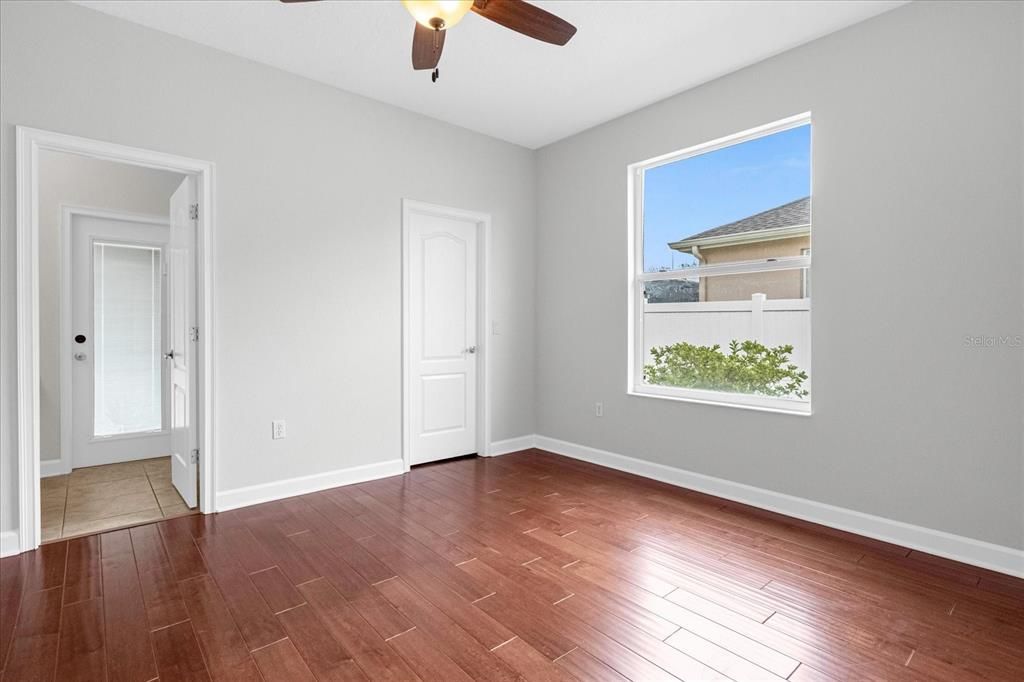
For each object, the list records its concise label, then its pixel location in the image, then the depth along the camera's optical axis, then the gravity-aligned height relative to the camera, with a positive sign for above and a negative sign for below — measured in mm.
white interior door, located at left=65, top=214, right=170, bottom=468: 4324 -12
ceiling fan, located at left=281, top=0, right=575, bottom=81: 1765 +1203
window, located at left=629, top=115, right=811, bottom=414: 3361 +470
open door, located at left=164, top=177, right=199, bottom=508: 3328 +29
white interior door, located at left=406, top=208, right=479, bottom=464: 4387 +12
